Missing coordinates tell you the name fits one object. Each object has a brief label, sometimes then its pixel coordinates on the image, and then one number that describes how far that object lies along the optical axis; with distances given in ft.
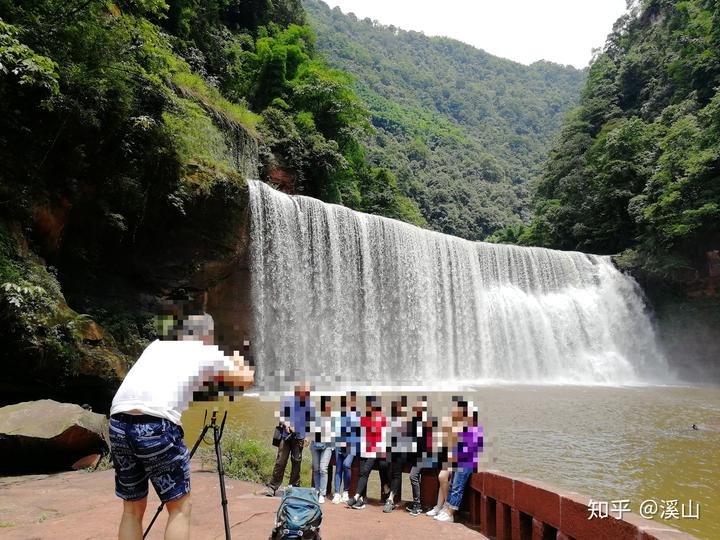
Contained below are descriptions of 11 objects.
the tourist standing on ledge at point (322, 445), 15.07
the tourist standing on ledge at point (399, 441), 14.29
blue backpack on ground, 9.23
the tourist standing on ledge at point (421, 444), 14.02
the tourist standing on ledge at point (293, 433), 15.02
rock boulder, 17.25
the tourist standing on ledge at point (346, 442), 14.90
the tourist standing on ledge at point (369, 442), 14.48
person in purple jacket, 13.52
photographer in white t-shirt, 7.64
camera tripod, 8.51
